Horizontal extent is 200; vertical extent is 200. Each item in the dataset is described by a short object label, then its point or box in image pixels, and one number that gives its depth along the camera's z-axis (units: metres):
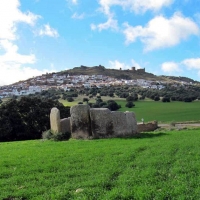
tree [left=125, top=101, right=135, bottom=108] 77.30
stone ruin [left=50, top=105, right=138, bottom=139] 23.06
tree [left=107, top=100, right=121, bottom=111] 73.88
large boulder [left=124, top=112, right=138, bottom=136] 24.08
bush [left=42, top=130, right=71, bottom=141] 23.45
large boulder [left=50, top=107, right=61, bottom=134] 25.31
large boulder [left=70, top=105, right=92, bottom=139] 23.08
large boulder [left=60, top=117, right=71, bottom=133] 26.31
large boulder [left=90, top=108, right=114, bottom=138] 23.03
